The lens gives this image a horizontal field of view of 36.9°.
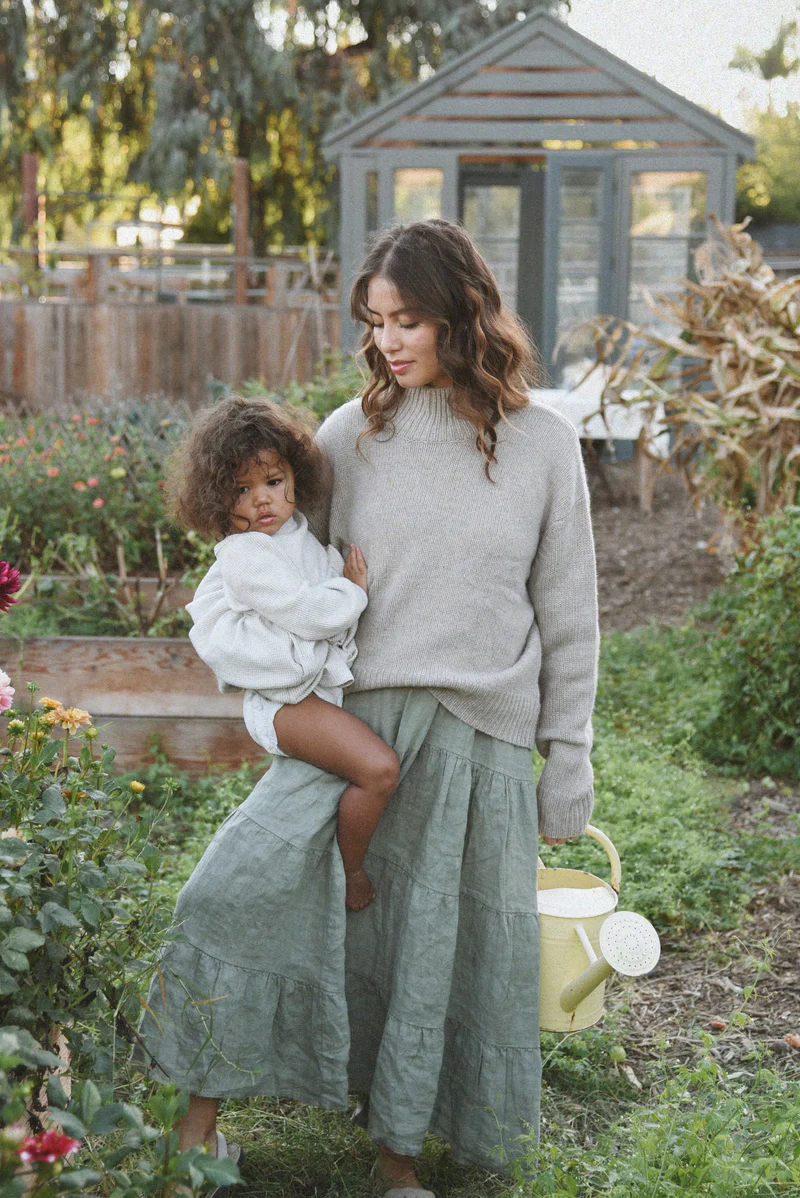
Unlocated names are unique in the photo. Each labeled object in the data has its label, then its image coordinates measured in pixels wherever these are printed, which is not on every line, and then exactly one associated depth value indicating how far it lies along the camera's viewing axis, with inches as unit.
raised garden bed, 147.4
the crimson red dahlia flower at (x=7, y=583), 67.0
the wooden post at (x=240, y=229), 439.8
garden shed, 360.5
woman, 80.7
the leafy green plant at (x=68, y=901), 61.2
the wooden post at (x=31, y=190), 425.1
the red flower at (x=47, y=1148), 44.4
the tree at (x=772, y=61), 1090.7
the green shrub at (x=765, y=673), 162.1
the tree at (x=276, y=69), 595.8
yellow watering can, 84.0
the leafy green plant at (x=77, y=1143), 44.4
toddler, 78.7
